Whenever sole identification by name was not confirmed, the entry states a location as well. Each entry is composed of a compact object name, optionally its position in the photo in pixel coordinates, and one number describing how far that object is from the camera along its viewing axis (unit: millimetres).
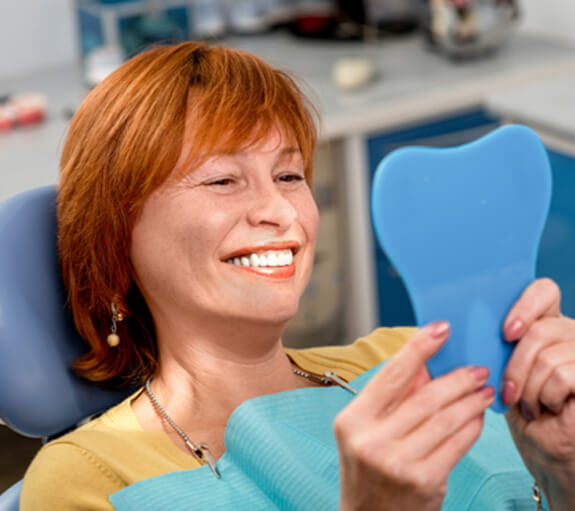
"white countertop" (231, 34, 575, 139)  2348
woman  957
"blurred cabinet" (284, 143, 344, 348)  2445
